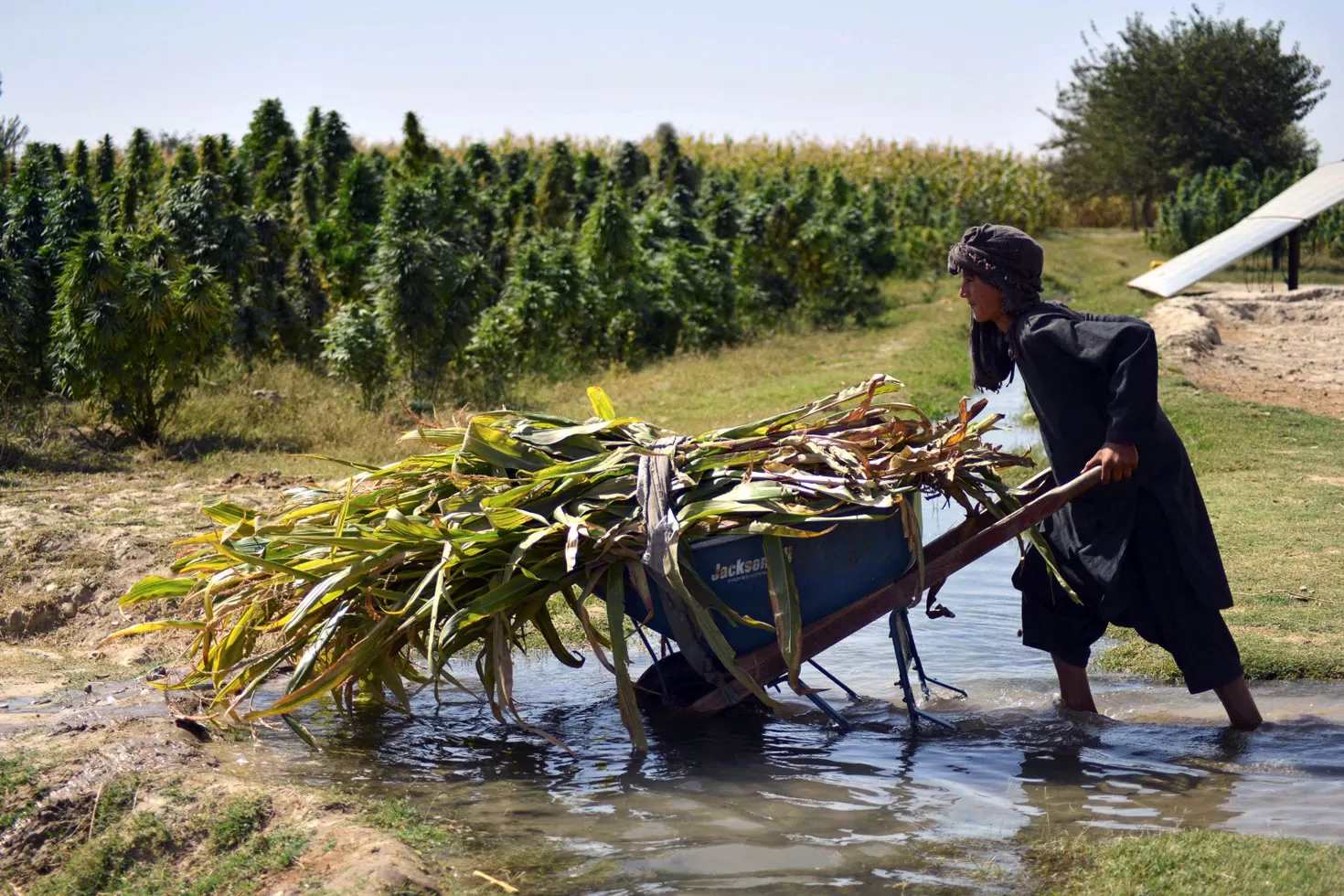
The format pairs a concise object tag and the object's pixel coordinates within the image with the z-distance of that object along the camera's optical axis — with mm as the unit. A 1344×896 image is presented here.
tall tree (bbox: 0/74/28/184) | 33834
